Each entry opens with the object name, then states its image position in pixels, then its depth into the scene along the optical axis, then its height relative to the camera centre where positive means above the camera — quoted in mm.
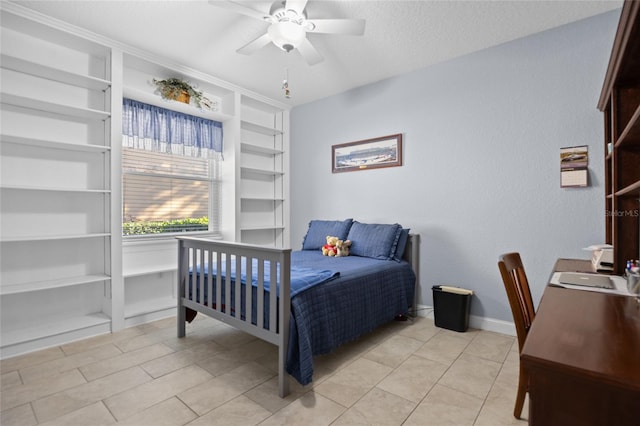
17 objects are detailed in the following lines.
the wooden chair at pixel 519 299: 1417 -417
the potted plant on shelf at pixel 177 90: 3188 +1274
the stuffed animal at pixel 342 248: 3229 -356
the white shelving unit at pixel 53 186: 2428 +226
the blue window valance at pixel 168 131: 3078 +880
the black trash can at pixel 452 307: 2762 -835
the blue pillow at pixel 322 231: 3520 -207
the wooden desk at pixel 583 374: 660 -343
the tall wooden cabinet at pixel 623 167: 1729 +260
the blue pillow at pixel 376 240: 3047 -270
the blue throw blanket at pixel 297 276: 1968 -425
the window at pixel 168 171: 3166 +471
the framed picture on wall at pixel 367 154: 3432 +683
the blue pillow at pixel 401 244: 3084 -304
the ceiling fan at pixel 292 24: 2074 +1299
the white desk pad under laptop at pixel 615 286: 1368 -339
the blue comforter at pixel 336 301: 1844 -633
